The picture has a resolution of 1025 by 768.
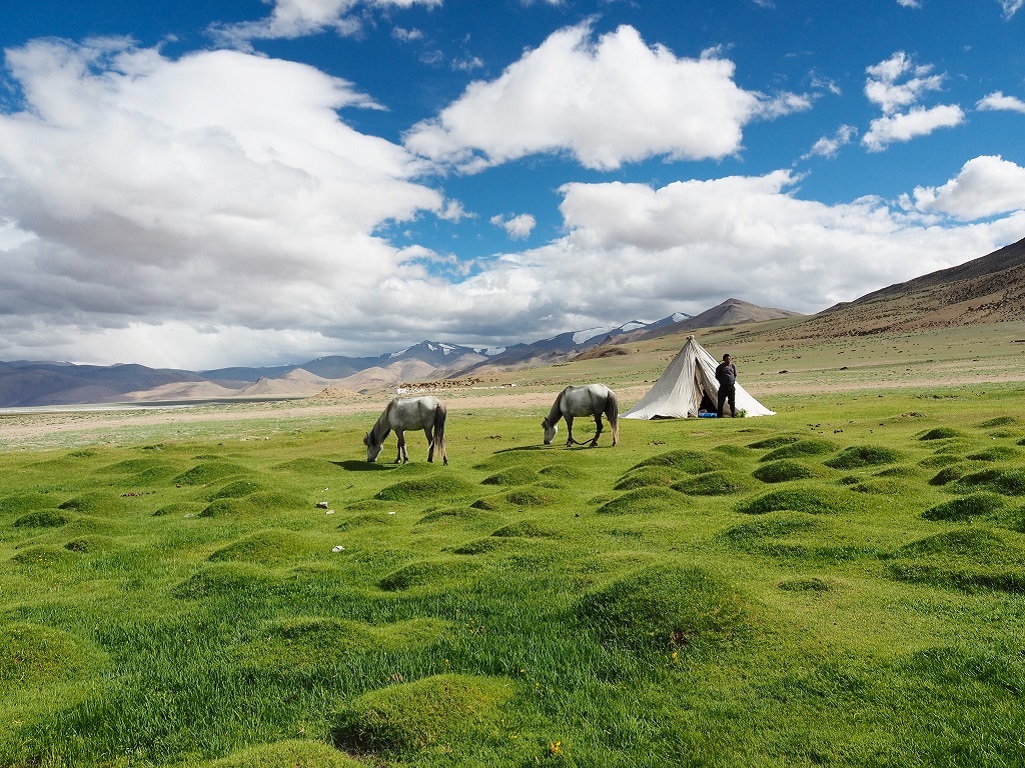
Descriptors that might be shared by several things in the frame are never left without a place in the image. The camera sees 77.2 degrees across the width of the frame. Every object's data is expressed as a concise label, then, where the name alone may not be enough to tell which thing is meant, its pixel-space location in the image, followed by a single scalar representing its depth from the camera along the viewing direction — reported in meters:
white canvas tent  37.31
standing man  34.16
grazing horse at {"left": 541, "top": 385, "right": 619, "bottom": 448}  27.41
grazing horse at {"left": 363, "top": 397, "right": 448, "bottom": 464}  25.66
